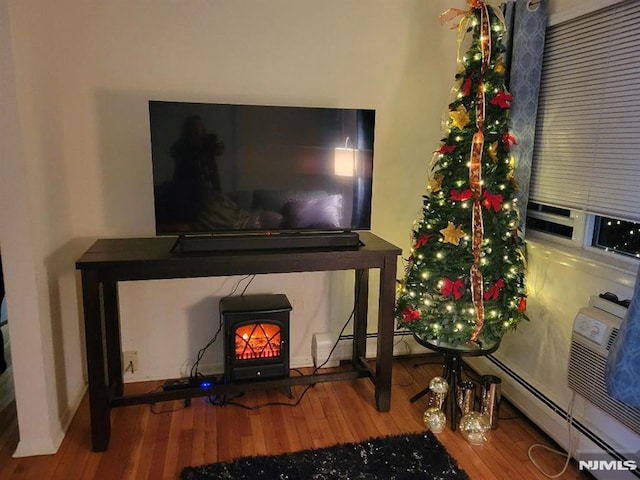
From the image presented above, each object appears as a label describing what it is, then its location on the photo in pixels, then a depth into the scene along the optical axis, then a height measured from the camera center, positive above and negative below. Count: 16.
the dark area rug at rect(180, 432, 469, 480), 1.96 -1.35
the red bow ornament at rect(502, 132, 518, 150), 2.19 +0.09
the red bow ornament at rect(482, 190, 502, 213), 2.16 -0.20
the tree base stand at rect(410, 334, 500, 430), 2.31 -1.08
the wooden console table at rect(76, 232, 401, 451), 2.00 -0.54
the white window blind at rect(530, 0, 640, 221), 1.87 +0.20
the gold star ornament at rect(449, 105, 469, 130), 2.17 +0.19
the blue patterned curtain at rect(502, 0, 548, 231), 2.23 +0.43
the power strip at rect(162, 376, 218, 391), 2.40 -1.25
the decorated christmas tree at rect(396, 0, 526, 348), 2.15 -0.29
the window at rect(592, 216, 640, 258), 1.96 -0.33
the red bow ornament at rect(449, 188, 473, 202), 2.16 -0.17
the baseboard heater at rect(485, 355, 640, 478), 1.92 -1.19
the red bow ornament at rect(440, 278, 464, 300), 2.22 -0.62
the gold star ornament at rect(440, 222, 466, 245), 2.20 -0.36
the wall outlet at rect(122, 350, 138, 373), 2.64 -1.19
